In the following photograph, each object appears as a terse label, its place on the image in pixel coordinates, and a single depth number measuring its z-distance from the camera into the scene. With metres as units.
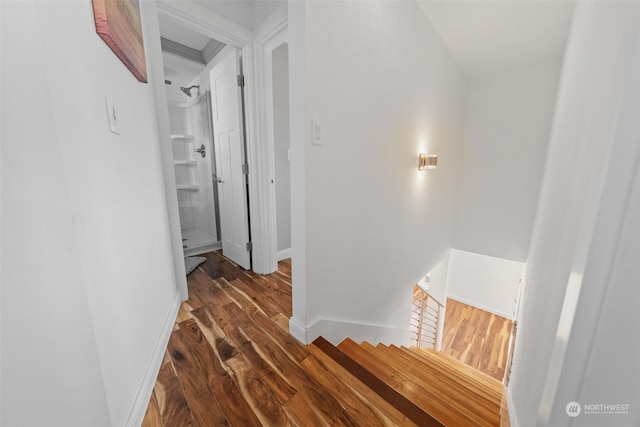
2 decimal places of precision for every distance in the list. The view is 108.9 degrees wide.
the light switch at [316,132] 1.22
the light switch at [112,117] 0.89
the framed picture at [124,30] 0.84
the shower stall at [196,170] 3.23
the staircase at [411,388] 1.04
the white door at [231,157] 2.20
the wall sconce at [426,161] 2.32
